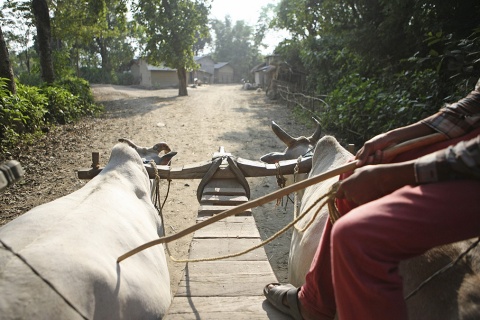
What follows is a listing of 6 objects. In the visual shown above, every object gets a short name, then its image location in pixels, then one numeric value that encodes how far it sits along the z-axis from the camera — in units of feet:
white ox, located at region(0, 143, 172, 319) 4.64
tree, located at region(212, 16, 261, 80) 208.85
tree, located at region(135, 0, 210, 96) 68.85
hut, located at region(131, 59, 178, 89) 137.49
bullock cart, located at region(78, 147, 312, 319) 6.93
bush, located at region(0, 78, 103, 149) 25.86
